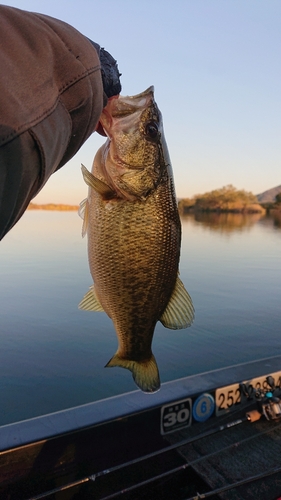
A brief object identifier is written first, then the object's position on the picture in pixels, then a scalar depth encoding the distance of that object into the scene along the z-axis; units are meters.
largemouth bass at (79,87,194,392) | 0.41
